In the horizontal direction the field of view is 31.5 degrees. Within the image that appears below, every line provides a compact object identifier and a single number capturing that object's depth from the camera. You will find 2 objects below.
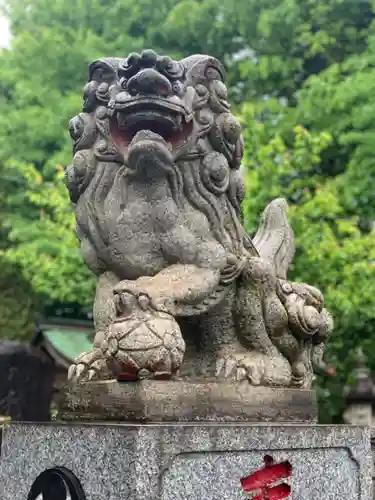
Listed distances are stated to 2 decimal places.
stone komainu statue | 2.71
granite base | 2.19
